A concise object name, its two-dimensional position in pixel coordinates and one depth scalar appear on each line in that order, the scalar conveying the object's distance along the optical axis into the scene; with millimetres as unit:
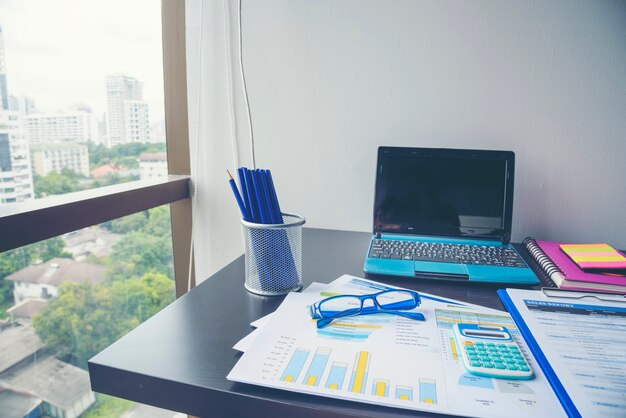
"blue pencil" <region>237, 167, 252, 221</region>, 726
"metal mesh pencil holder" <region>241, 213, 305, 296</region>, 721
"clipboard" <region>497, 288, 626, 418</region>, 455
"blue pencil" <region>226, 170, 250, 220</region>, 724
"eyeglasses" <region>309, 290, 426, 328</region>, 612
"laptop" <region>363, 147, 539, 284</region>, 941
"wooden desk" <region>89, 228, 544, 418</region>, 453
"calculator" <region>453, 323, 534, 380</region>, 473
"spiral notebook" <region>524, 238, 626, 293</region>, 714
